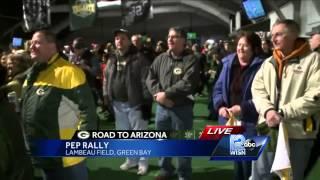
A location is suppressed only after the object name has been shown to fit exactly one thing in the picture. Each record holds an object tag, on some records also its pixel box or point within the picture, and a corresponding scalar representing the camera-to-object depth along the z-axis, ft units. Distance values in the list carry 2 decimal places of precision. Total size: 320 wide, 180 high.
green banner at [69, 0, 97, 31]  46.91
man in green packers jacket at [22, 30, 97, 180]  11.96
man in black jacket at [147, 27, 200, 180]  17.72
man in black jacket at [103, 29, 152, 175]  20.62
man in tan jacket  11.78
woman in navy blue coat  14.96
